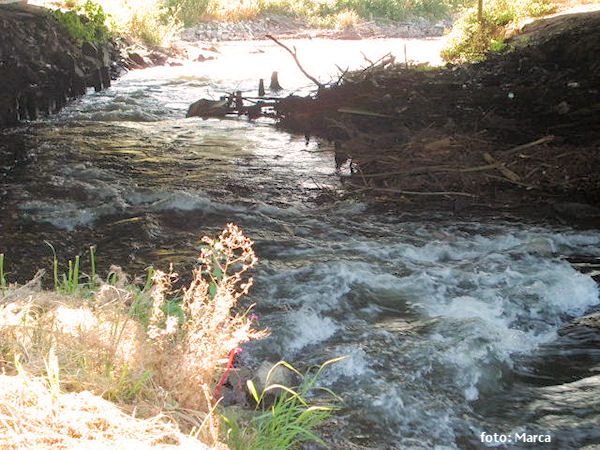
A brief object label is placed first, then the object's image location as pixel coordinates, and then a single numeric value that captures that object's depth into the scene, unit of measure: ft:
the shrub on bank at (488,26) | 55.31
